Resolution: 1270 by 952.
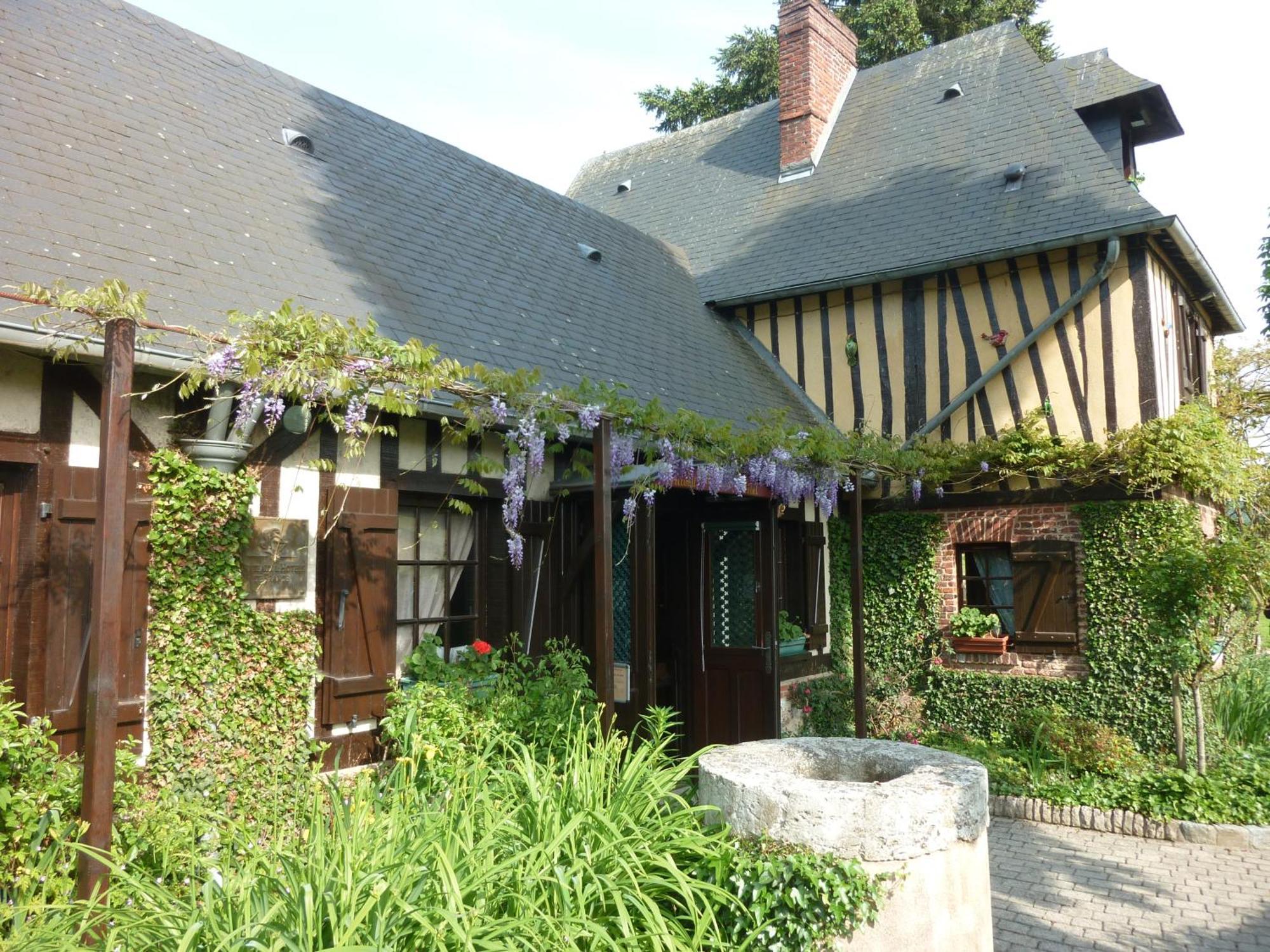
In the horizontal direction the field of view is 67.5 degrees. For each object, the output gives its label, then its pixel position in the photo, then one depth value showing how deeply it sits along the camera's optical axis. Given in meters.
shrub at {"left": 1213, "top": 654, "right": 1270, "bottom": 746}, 7.93
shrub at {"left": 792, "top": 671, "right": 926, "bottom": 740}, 8.66
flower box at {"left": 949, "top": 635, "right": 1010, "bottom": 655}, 8.41
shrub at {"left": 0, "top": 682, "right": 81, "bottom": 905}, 3.61
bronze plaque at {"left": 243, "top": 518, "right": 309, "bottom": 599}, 4.88
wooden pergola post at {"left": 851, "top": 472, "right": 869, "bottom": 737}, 7.25
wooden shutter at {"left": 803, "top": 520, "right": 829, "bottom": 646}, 9.00
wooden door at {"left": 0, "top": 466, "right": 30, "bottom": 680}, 4.21
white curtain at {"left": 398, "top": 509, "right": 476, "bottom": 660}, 5.96
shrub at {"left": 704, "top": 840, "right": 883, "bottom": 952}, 3.34
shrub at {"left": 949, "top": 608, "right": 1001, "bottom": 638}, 8.55
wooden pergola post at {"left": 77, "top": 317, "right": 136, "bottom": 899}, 3.26
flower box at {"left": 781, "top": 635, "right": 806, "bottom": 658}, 8.25
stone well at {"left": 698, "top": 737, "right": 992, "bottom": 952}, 3.45
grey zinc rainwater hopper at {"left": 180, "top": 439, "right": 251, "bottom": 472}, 4.69
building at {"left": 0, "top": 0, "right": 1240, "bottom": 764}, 4.98
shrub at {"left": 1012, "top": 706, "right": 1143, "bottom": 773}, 7.56
